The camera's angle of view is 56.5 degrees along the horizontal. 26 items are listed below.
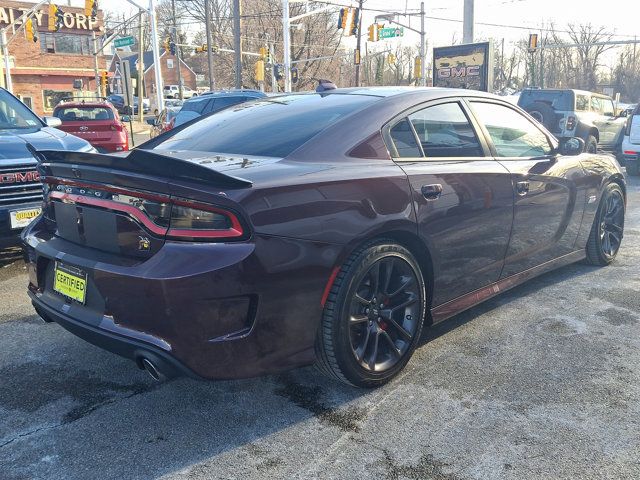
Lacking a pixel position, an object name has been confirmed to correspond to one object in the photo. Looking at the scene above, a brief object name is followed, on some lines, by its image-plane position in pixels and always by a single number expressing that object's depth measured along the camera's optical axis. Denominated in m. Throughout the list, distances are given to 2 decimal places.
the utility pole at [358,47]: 34.88
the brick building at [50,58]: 44.66
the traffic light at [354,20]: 28.03
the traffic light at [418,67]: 37.00
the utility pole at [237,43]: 27.07
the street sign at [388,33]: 33.53
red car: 13.37
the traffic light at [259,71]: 29.30
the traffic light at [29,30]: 27.61
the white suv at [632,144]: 12.08
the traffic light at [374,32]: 32.81
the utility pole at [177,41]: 39.26
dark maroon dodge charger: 2.40
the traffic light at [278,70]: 30.21
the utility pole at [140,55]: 32.81
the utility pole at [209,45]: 34.03
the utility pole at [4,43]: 27.39
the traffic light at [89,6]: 24.16
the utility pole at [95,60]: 46.22
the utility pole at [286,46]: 25.56
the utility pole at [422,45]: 35.41
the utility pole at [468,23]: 15.95
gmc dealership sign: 15.51
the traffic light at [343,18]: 27.81
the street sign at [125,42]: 27.95
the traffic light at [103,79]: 38.03
